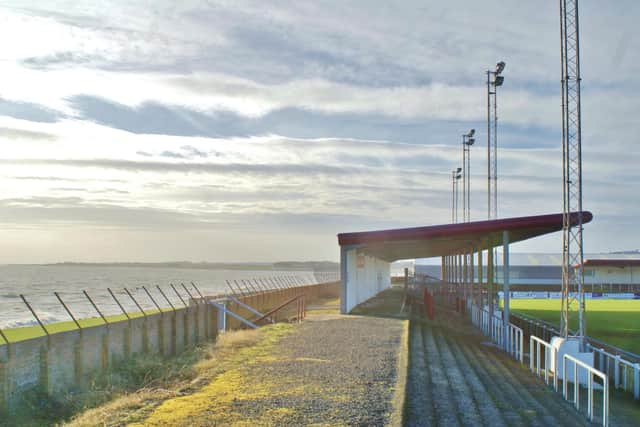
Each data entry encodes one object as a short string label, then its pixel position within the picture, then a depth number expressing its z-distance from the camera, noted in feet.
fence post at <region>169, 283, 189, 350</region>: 79.41
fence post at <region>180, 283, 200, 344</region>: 85.15
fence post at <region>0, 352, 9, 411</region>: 43.09
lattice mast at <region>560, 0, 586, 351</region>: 58.23
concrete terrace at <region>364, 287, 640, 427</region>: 35.91
